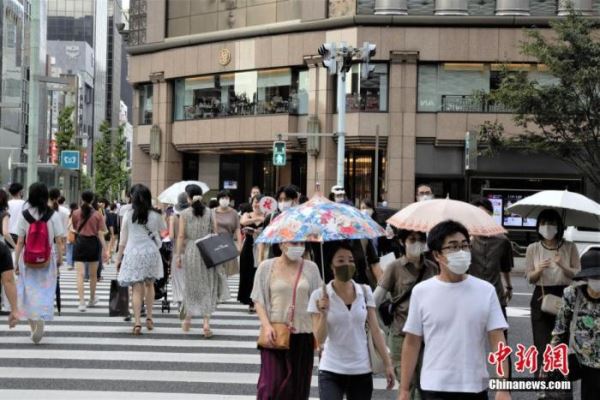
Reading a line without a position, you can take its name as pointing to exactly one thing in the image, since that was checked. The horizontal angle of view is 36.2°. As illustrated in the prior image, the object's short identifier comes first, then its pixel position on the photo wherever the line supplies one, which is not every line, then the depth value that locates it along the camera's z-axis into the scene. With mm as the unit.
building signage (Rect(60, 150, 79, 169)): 33594
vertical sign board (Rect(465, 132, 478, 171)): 30641
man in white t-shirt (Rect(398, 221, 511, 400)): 4598
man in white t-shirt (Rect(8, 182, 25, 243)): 14398
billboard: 31109
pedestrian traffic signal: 31609
